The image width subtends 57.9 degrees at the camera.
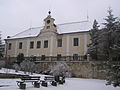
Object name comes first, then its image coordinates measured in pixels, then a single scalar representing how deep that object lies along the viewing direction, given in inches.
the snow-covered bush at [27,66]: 622.4
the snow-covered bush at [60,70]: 540.3
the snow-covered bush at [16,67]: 645.6
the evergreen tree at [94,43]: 651.5
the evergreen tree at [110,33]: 531.6
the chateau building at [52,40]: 800.5
